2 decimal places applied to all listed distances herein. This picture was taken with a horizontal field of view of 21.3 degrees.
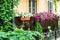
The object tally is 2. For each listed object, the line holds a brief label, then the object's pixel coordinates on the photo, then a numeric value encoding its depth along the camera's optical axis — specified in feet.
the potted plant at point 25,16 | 28.65
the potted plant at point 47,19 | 30.25
